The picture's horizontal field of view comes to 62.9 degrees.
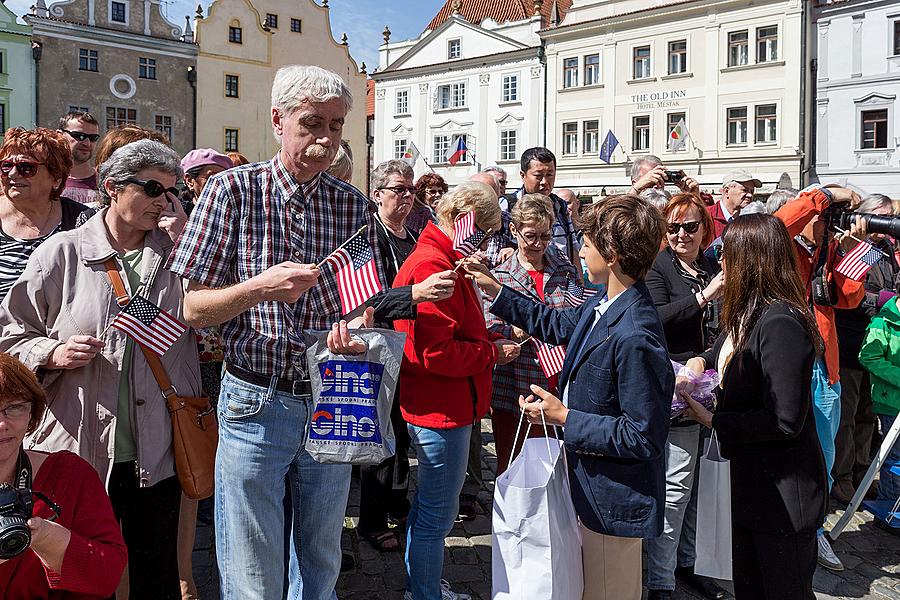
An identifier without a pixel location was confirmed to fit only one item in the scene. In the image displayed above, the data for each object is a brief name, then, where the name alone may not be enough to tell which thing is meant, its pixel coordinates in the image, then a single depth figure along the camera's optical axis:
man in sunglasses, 4.99
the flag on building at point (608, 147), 28.97
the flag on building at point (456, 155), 26.00
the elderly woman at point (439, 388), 3.43
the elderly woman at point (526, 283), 4.65
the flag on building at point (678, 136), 29.78
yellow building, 36.03
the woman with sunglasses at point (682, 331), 3.99
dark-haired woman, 2.87
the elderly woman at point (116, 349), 2.80
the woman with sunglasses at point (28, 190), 3.38
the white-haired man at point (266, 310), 2.51
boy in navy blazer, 2.74
